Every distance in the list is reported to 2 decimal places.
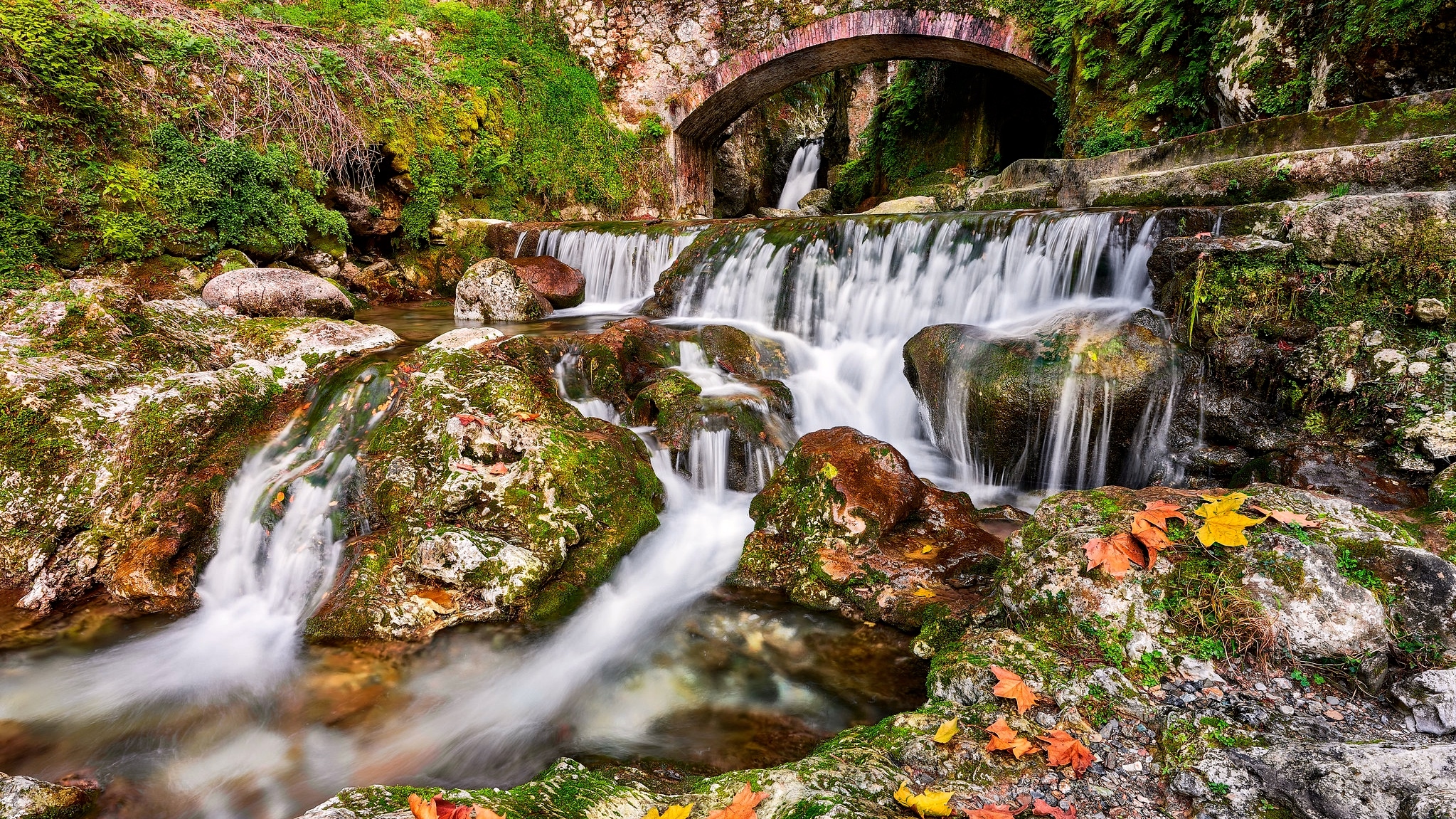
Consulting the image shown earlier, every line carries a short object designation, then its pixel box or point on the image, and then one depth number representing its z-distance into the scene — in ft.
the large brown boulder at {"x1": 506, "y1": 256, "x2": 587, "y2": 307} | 26.91
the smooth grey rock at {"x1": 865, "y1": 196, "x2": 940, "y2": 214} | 34.91
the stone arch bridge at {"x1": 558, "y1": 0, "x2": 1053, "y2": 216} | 34.37
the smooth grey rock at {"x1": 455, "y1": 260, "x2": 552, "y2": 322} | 24.23
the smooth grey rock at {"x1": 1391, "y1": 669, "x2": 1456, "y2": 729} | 5.21
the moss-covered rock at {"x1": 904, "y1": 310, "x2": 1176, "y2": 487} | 12.75
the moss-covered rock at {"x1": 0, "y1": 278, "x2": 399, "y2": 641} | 10.53
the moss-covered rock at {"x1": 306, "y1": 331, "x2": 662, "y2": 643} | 9.87
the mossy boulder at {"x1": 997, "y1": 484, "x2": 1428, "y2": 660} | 6.03
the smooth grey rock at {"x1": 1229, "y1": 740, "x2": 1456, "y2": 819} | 4.10
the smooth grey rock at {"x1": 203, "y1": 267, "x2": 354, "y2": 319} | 20.92
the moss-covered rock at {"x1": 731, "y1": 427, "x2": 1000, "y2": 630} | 9.71
